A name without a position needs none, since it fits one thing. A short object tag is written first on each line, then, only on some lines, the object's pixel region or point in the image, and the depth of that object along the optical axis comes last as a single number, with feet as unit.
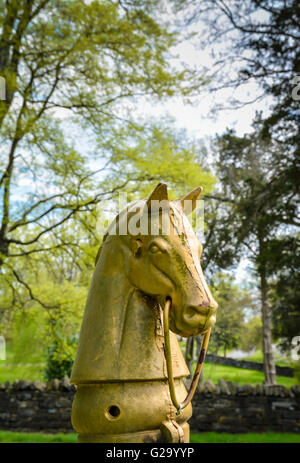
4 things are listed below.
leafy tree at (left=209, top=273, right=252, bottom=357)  44.47
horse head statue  5.16
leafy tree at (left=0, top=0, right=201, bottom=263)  23.49
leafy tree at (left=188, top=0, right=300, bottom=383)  22.31
